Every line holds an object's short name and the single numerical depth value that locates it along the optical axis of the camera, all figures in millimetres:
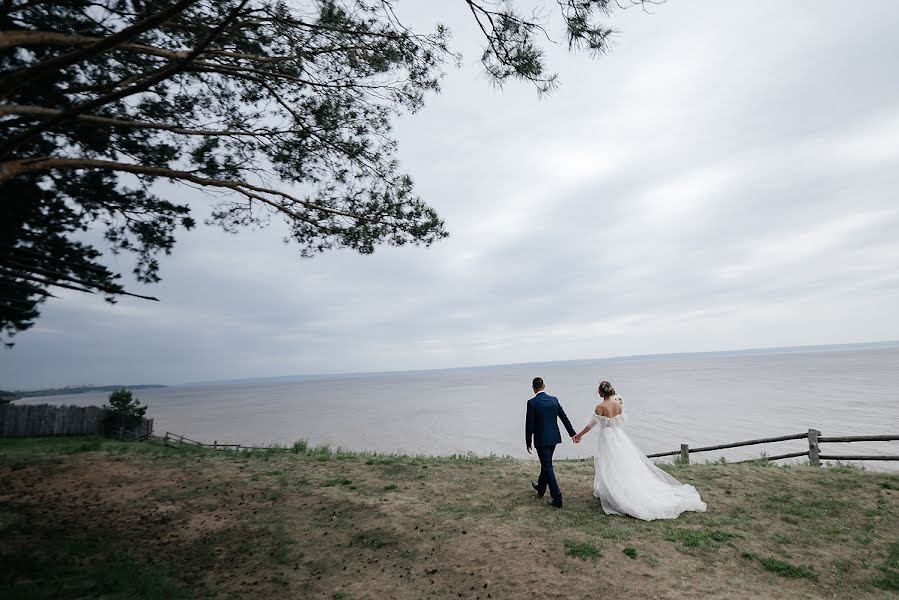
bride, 7059
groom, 7398
